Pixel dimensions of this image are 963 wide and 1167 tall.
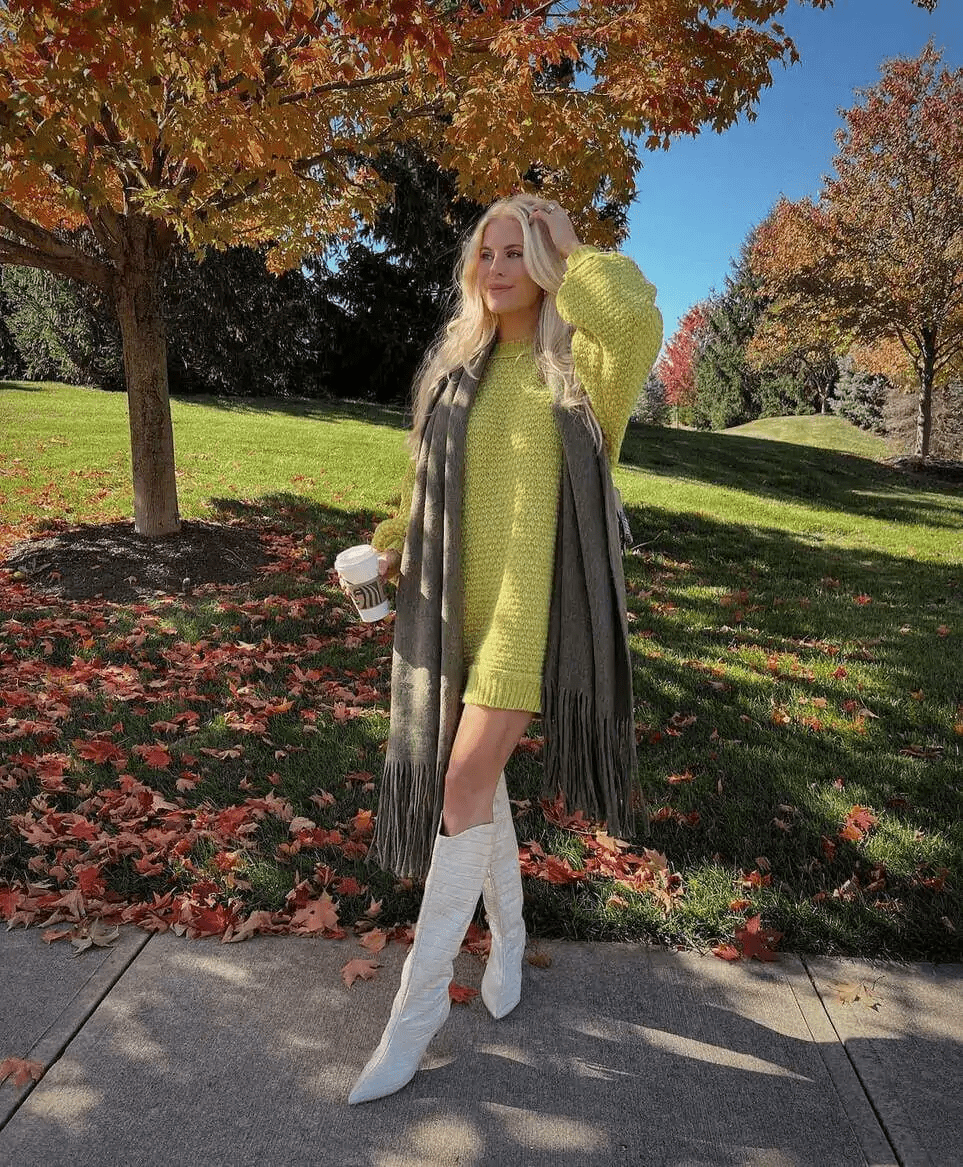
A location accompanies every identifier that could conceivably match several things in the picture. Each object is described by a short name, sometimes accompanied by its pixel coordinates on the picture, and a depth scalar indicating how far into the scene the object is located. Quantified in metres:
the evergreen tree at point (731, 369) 31.31
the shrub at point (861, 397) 27.05
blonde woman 2.10
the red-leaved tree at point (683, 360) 37.72
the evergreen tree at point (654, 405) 36.19
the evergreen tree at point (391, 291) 18.44
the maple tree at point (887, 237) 16.69
